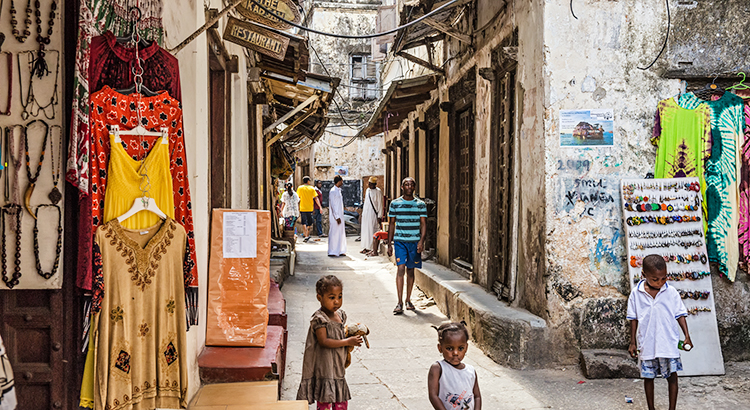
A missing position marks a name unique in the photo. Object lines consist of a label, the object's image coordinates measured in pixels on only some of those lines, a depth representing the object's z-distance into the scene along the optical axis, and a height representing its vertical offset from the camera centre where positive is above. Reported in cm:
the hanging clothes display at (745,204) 548 -7
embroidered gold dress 252 -53
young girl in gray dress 330 -88
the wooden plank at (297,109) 1008 +155
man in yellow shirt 1819 +0
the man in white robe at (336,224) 1394 -61
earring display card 534 -33
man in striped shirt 775 -48
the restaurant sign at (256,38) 468 +128
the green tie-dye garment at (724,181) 546 +14
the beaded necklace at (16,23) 236 +69
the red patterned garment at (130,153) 245 +21
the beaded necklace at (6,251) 237 -19
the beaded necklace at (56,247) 240 -19
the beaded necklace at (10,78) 237 +48
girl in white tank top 289 -89
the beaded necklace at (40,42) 238 +62
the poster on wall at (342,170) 2504 +116
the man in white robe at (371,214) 1497 -41
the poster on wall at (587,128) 547 +63
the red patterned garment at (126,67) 252 +60
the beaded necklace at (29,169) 238 +12
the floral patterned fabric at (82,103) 238 +38
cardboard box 441 -67
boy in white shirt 413 -91
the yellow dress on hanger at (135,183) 259 +7
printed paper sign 444 -27
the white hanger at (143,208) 262 -4
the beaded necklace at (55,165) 239 +14
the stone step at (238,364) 399 -112
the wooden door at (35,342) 246 -59
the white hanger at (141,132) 260 +30
